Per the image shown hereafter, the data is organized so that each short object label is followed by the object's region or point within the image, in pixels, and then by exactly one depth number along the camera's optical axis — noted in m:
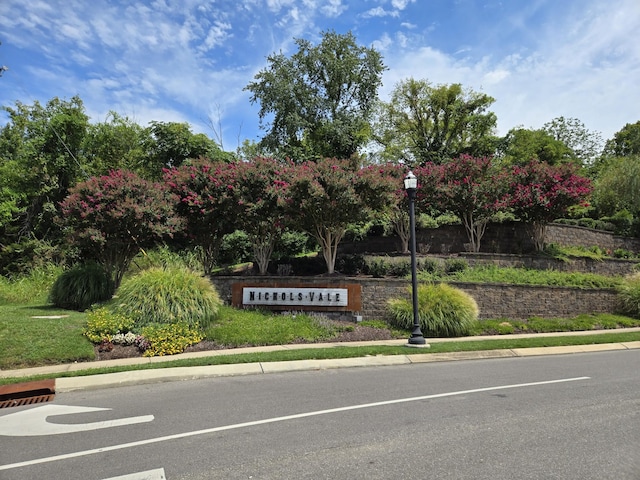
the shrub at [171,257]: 14.93
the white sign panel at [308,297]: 13.71
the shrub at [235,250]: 23.33
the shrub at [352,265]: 15.73
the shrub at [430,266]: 16.06
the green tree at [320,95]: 31.05
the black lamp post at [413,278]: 11.12
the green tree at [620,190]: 24.27
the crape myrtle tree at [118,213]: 13.05
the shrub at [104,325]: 10.04
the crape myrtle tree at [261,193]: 13.76
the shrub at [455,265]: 16.59
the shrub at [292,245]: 22.23
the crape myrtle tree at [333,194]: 13.12
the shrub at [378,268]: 15.31
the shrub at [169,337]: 9.92
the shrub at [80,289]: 13.52
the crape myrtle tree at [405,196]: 15.80
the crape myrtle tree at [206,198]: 14.10
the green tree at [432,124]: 34.47
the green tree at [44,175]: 26.12
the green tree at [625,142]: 41.81
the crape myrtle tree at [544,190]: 17.47
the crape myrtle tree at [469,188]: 18.05
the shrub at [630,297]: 16.23
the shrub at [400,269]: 15.54
